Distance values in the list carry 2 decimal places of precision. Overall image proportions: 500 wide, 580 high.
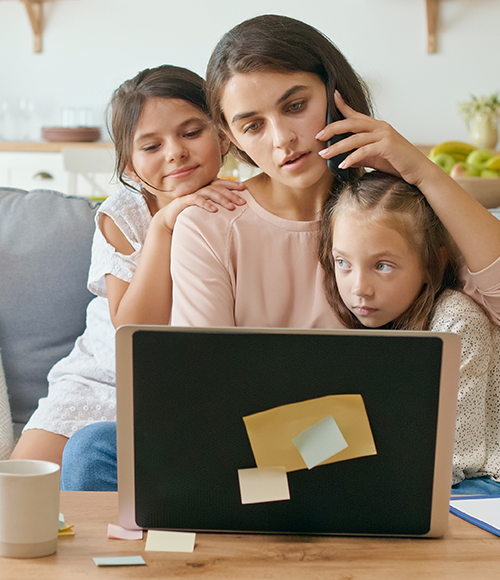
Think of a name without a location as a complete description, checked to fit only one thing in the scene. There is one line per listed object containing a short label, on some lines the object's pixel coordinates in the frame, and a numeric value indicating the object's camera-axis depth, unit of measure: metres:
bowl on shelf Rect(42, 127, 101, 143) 4.45
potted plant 4.08
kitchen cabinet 4.48
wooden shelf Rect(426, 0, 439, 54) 4.36
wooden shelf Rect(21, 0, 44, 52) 4.60
